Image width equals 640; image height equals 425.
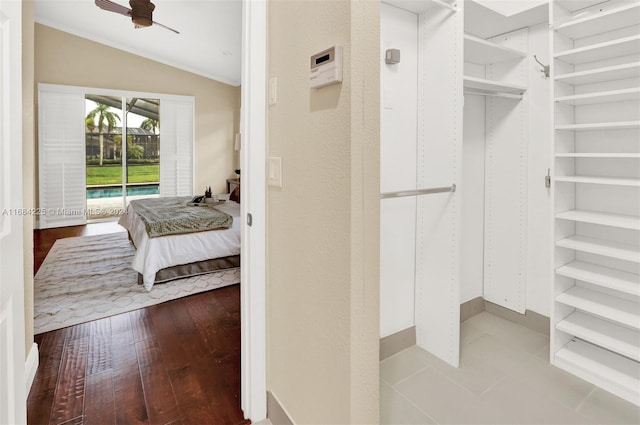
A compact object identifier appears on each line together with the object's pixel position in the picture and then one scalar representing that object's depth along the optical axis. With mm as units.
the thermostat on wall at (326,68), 1121
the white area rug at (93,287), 2826
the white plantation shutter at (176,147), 6961
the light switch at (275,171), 1530
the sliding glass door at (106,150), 5926
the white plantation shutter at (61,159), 5848
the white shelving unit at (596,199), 1878
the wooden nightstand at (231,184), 7357
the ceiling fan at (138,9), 3542
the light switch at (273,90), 1537
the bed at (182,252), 3303
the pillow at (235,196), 5026
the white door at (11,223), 996
